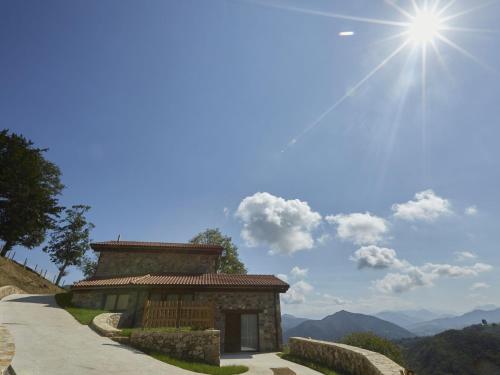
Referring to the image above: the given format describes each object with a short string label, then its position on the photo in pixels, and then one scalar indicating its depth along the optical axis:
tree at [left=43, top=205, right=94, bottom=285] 37.94
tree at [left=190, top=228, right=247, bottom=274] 39.38
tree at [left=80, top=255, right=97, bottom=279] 43.30
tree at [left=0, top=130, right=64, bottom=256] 28.05
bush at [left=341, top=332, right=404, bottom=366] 15.69
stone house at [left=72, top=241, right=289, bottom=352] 17.12
